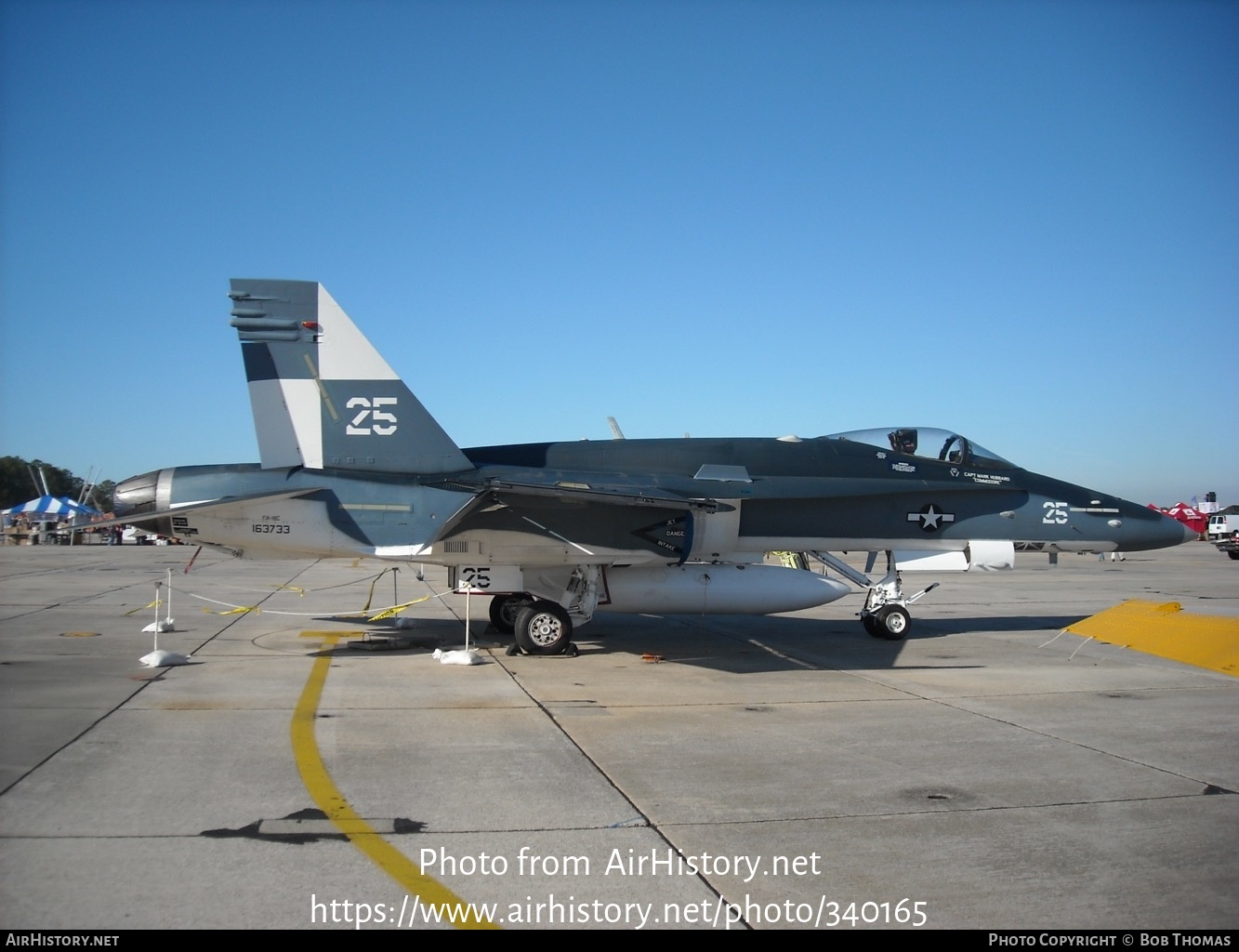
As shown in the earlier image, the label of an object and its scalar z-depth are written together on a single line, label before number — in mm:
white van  54662
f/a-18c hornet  10375
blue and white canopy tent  54156
